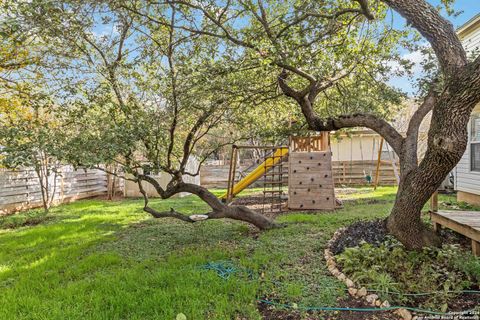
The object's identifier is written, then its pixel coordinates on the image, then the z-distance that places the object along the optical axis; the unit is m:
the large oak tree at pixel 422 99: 2.98
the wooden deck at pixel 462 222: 3.69
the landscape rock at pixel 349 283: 3.09
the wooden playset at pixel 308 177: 8.01
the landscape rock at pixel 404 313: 2.53
